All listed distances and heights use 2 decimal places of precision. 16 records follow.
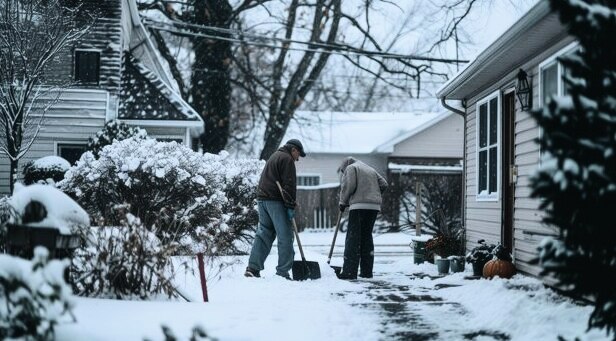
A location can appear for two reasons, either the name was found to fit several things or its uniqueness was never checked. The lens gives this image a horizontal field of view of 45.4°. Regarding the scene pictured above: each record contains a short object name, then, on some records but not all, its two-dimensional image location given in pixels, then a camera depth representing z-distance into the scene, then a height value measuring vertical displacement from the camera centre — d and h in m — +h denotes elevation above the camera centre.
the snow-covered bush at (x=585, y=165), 3.96 +0.24
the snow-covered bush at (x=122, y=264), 6.06 -0.54
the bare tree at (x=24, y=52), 14.25 +2.96
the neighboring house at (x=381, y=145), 30.98 +2.60
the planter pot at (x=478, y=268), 9.79 -0.81
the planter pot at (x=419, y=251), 12.15 -0.74
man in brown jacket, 9.49 -0.10
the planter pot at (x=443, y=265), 10.88 -0.86
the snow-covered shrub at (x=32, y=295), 3.88 -0.52
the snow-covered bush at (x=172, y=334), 4.05 -0.73
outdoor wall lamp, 8.91 +1.42
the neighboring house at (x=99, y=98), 17.61 +2.50
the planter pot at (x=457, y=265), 10.88 -0.86
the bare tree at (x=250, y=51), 22.34 +4.76
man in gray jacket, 10.00 -0.09
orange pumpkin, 8.95 -0.75
